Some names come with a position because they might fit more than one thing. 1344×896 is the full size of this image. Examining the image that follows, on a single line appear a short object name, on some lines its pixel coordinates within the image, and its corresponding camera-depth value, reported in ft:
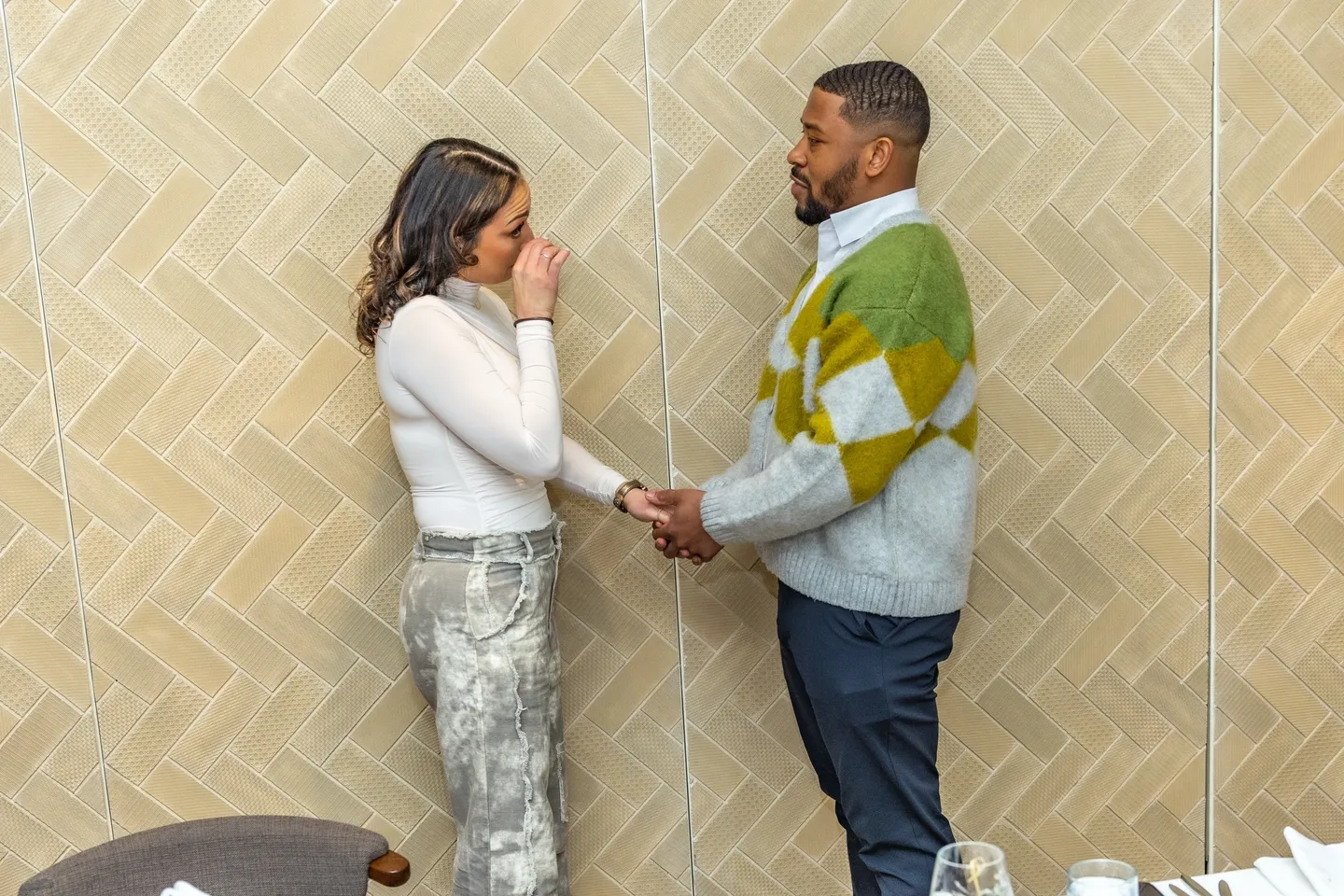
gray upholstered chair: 5.46
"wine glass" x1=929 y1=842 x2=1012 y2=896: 3.67
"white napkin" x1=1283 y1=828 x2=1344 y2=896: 4.46
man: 6.90
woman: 7.32
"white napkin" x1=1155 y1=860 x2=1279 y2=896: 4.52
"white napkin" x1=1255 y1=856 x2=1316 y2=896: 4.48
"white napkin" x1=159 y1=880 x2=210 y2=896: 4.46
